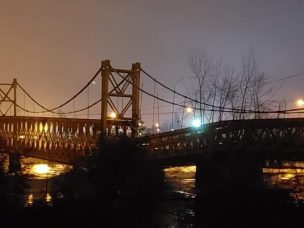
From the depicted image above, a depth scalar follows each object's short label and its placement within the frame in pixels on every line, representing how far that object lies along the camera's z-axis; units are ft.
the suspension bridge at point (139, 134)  82.25
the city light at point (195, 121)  148.71
